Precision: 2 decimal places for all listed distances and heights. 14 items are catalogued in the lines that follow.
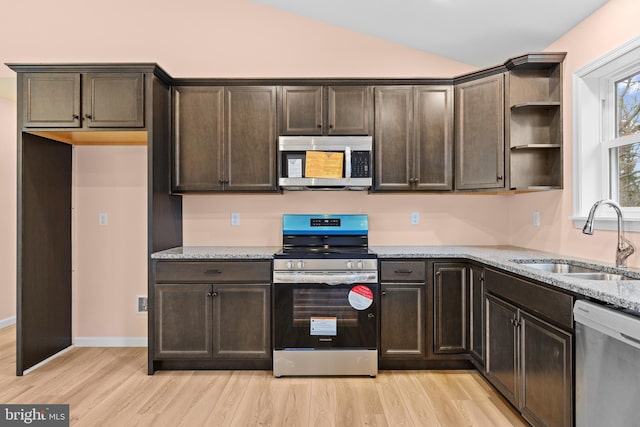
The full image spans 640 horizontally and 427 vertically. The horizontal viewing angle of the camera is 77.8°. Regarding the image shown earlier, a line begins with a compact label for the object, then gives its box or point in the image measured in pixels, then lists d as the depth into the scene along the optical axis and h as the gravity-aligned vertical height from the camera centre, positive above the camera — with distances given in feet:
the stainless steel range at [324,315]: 9.39 -2.43
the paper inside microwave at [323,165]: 10.26 +1.25
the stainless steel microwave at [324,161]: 10.27 +1.35
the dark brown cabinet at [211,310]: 9.57 -2.34
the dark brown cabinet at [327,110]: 10.53 +2.75
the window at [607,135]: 7.91 +1.66
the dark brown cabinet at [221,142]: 10.51 +1.89
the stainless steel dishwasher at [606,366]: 4.63 -1.96
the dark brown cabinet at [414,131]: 10.62 +2.20
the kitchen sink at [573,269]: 7.09 -1.12
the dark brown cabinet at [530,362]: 5.94 -2.59
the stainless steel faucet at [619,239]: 6.98 -0.47
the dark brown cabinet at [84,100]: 9.43 +2.69
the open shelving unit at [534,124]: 9.48 +2.16
